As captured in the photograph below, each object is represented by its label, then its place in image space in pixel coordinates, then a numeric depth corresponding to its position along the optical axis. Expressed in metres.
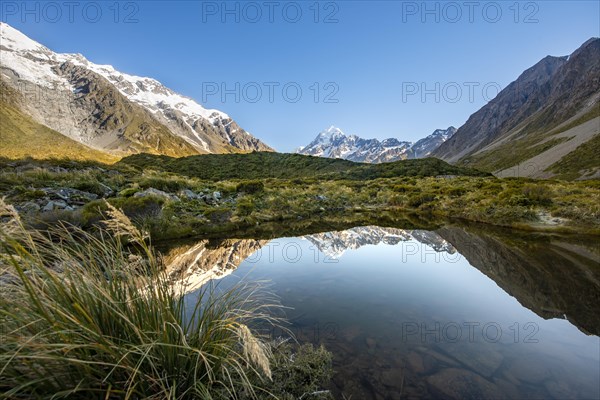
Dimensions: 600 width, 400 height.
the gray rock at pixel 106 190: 17.11
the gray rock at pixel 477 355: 4.02
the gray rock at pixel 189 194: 19.77
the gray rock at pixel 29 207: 11.09
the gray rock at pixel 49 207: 11.77
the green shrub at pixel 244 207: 18.33
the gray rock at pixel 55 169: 24.55
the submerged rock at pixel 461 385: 3.49
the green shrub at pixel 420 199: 24.69
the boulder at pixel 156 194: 15.67
